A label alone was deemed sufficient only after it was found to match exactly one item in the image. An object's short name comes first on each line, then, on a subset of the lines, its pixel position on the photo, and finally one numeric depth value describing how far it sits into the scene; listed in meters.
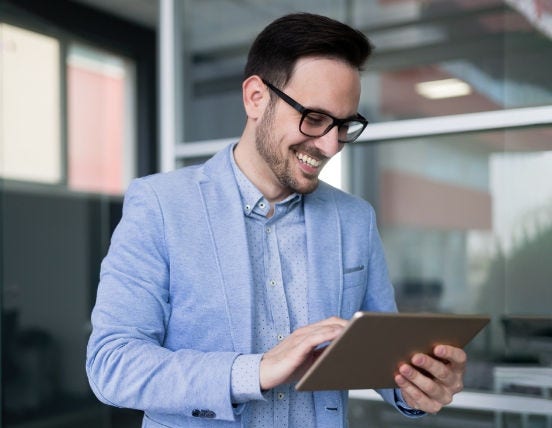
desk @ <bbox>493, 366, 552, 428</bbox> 2.36
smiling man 1.28
